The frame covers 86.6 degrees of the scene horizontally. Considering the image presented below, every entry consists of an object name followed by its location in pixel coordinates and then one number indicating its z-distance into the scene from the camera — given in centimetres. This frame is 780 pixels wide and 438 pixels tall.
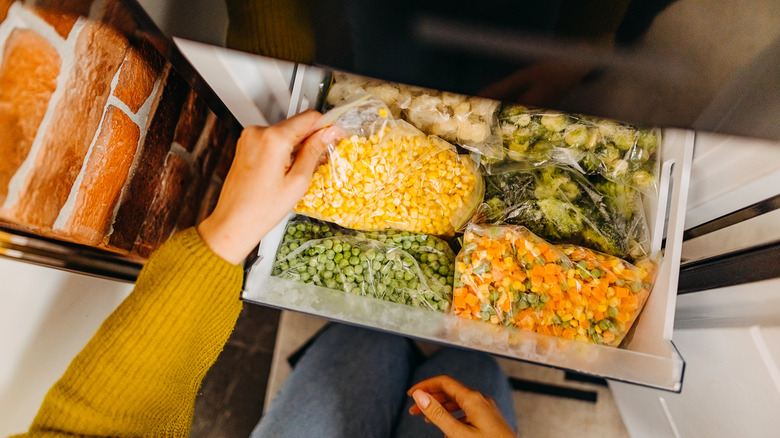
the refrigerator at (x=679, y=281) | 66
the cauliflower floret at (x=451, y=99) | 75
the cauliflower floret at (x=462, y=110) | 75
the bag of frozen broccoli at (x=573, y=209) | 81
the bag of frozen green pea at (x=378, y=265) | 82
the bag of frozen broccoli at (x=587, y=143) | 75
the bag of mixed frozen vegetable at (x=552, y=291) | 75
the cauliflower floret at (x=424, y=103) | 76
